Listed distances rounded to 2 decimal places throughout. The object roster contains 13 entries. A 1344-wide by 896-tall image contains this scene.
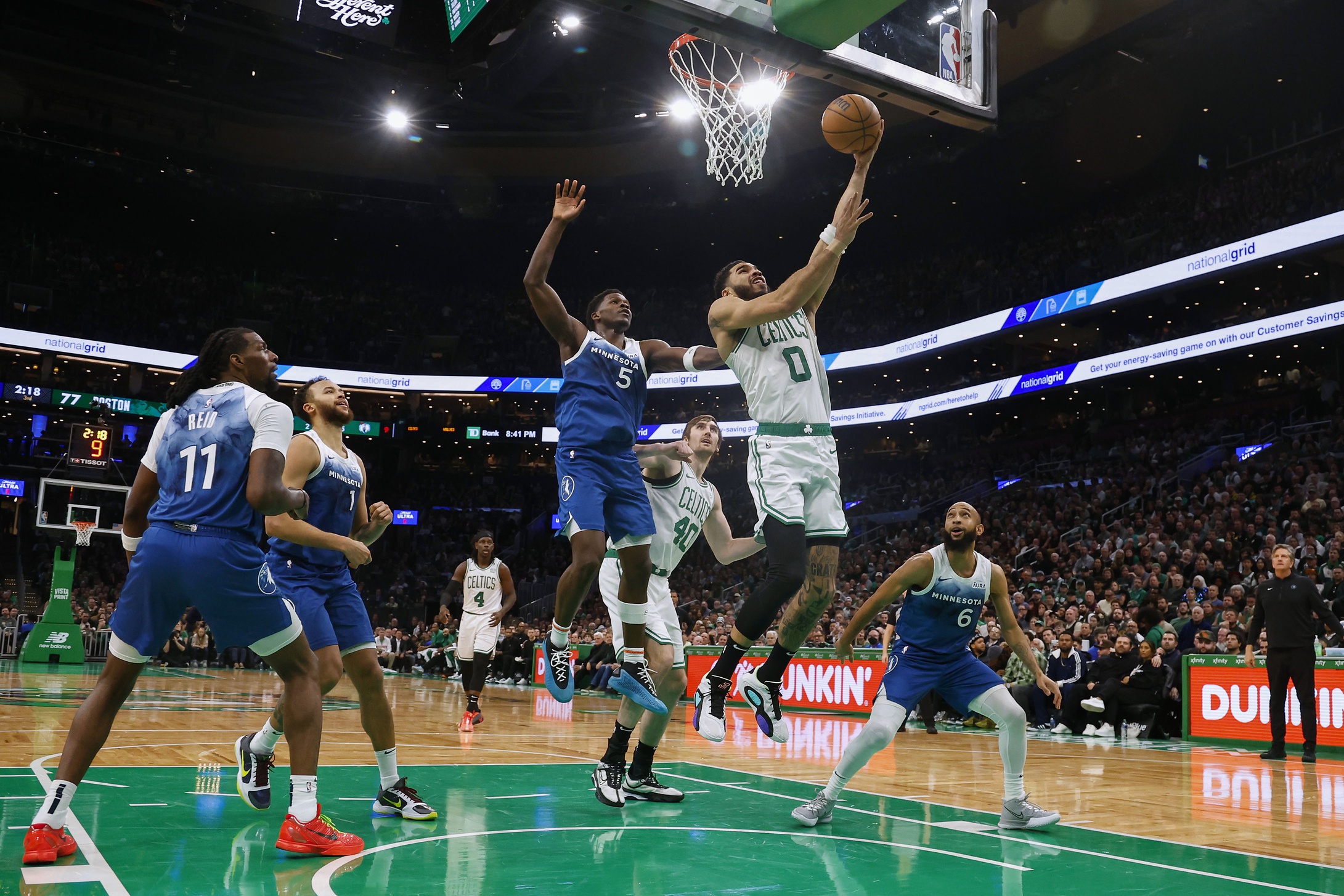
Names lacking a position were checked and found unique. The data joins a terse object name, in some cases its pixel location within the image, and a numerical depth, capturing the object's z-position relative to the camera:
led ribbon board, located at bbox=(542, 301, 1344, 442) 23.00
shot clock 27.92
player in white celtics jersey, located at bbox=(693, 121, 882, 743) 5.23
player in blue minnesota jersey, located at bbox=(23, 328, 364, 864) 4.29
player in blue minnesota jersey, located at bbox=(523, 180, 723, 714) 5.77
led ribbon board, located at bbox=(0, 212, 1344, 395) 23.20
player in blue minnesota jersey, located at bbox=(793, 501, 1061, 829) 5.80
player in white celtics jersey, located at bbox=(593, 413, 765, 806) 6.51
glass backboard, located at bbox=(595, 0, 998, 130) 7.65
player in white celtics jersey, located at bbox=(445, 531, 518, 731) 11.96
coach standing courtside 10.30
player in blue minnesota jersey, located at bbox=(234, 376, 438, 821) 5.40
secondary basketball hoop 24.14
